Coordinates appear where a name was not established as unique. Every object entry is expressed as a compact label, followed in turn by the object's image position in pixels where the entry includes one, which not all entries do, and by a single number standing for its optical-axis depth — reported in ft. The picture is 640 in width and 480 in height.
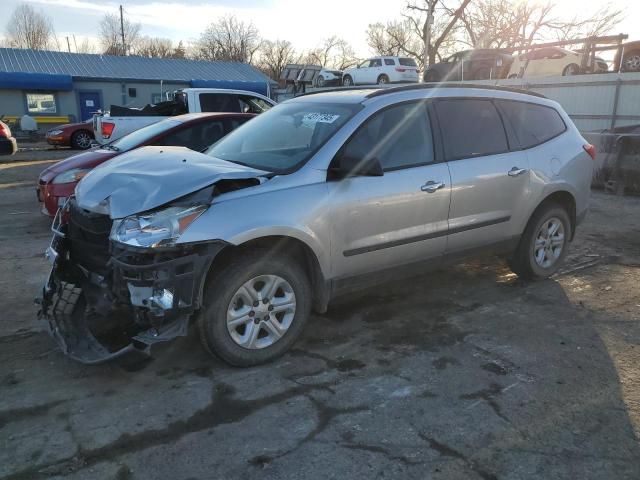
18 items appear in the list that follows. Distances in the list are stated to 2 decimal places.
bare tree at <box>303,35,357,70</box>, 222.89
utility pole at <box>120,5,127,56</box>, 208.68
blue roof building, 97.81
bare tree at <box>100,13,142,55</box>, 224.86
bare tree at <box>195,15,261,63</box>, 215.31
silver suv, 10.35
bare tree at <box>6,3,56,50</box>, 221.46
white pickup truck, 36.17
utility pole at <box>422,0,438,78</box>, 91.31
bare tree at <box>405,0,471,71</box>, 130.72
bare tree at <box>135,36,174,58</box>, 228.43
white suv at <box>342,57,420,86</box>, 84.89
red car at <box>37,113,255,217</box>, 21.27
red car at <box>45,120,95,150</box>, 66.59
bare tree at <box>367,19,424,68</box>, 174.29
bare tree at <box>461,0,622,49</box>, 141.79
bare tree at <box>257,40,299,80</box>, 213.28
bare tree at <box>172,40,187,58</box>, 215.92
